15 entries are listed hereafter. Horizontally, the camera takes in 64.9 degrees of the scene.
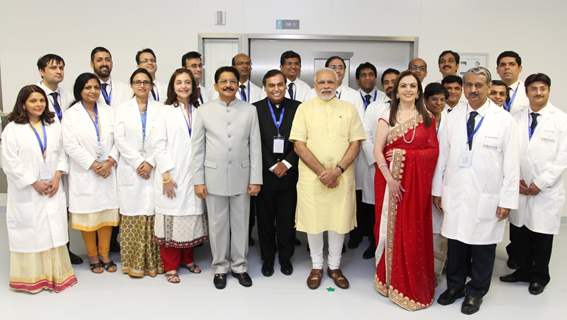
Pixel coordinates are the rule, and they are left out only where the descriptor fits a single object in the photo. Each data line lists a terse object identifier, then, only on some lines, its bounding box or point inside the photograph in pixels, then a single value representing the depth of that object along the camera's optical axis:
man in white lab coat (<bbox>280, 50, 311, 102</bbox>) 4.43
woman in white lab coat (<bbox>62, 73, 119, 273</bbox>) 3.44
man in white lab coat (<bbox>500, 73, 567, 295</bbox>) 3.27
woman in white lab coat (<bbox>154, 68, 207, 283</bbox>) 3.38
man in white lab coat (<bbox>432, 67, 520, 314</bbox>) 2.88
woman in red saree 3.02
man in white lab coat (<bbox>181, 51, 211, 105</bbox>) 4.05
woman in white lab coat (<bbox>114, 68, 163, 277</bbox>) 3.44
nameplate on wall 5.37
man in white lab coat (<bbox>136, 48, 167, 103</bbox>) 4.05
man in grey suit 3.28
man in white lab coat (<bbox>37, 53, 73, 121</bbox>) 3.62
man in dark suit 3.46
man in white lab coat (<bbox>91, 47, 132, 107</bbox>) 3.95
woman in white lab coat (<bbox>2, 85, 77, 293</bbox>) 3.14
